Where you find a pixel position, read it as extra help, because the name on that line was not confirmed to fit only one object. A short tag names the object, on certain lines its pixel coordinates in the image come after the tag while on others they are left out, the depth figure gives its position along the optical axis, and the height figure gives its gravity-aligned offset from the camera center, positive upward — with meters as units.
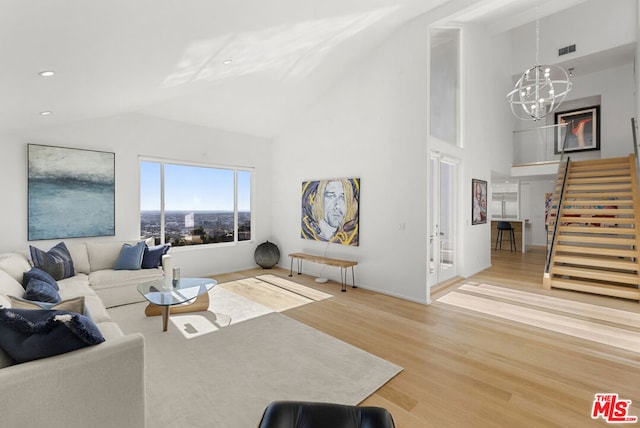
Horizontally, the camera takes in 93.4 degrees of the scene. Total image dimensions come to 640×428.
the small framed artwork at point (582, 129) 8.20 +2.27
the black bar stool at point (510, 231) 9.07 -0.60
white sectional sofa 1.37 -0.87
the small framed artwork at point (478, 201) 6.00 +0.21
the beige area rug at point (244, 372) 2.08 -1.36
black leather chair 1.26 -0.87
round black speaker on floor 6.50 -0.95
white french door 5.09 -0.11
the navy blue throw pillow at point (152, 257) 4.58 -0.69
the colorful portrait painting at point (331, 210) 5.31 +0.03
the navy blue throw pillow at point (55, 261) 3.70 -0.62
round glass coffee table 3.29 -0.95
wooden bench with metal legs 5.08 -0.88
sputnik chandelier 4.10 +1.86
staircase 4.92 -0.31
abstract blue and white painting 4.22 +0.28
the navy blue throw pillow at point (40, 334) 1.48 -0.62
